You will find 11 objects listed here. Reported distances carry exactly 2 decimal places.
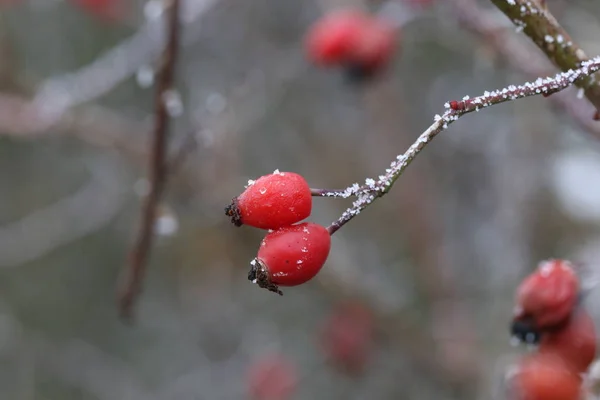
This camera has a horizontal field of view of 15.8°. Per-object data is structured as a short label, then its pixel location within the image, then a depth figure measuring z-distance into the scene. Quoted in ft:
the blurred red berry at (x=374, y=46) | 2.69
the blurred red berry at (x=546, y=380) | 1.60
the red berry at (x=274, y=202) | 1.45
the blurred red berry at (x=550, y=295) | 1.61
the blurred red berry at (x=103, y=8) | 4.23
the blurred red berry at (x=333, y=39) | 2.68
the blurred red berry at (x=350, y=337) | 3.80
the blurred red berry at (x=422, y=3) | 2.48
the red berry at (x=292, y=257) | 1.43
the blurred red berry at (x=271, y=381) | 4.00
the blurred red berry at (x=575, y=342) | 1.61
